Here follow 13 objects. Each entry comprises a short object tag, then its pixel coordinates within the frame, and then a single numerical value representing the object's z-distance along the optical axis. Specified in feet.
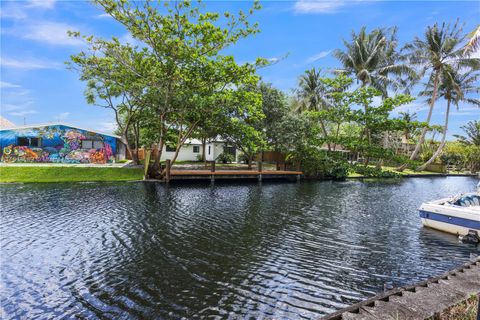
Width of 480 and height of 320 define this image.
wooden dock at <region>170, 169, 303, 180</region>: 77.28
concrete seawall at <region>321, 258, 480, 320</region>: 13.84
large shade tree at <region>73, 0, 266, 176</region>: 59.67
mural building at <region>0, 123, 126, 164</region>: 92.94
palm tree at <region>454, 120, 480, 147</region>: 155.60
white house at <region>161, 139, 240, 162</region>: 134.92
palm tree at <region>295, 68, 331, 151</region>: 122.52
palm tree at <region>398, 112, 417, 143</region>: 174.40
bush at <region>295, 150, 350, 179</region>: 95.40
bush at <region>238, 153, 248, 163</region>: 130.47
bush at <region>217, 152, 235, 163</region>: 124.47
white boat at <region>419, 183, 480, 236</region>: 32.75
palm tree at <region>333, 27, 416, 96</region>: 111.14
